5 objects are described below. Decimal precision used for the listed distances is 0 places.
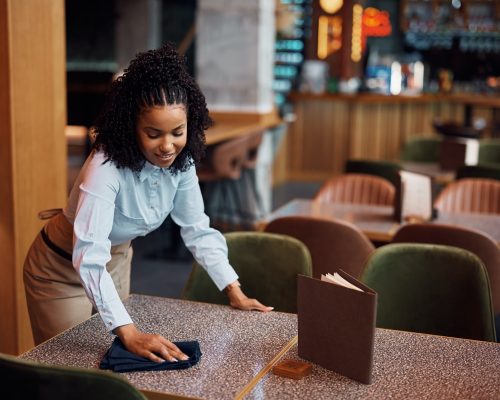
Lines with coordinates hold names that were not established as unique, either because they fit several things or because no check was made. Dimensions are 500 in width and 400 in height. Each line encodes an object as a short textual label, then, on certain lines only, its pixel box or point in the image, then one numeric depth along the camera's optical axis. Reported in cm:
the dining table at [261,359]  192
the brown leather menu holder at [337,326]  195
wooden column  345
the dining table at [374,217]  391
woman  215
